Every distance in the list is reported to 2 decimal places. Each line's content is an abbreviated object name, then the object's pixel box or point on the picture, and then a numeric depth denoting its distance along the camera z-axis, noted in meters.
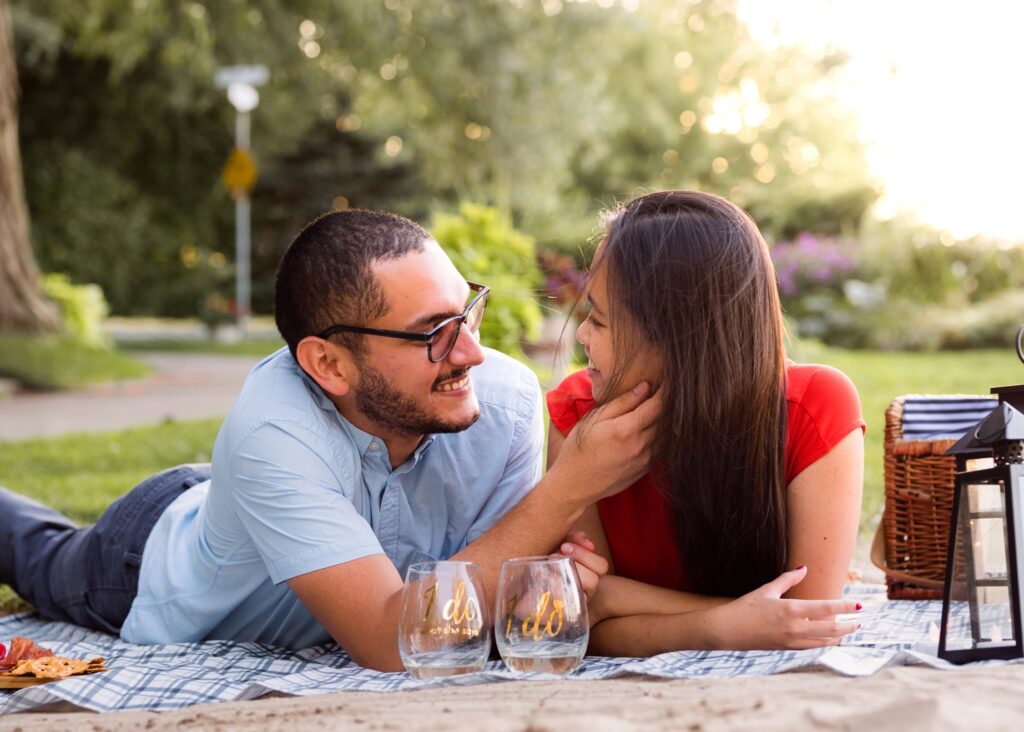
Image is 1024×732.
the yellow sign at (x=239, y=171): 19.48
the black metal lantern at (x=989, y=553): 2.21
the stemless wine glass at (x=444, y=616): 2.10
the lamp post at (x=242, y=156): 16.97
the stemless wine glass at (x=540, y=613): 2.10
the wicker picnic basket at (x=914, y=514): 3.44
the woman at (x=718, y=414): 2.54
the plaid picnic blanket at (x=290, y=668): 2.28
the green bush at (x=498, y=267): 6.06
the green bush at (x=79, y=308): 16.11
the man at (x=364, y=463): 2.50
